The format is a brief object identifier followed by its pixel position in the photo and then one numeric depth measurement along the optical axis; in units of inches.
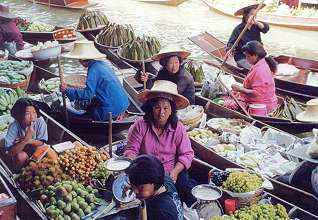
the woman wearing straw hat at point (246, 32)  337.1
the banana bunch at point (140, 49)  347.6
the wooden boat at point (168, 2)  669.3
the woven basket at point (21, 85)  296.0
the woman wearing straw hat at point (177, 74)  249.8
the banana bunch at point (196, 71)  310.5
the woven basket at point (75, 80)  307.9
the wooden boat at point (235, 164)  183.8
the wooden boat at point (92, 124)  251.9
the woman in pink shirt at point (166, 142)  183.9
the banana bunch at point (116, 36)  379.9
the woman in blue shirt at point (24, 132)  199.5
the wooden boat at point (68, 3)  618.9
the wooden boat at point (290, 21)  529.3
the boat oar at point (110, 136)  186.2
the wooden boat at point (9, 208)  164.1
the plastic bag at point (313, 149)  176.9
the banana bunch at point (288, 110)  266.2
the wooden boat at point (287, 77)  303.3
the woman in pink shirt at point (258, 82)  254.1
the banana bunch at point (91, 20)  427.5
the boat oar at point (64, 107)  244.0
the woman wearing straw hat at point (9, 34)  369.7
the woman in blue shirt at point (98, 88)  243.3
